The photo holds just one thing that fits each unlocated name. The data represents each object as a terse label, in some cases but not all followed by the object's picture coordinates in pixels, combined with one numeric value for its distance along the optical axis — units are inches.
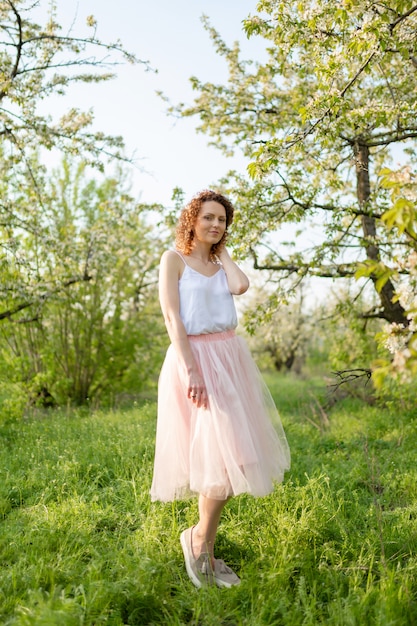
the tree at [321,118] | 154.8
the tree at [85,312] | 295.7
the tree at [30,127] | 221.1
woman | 108.7
